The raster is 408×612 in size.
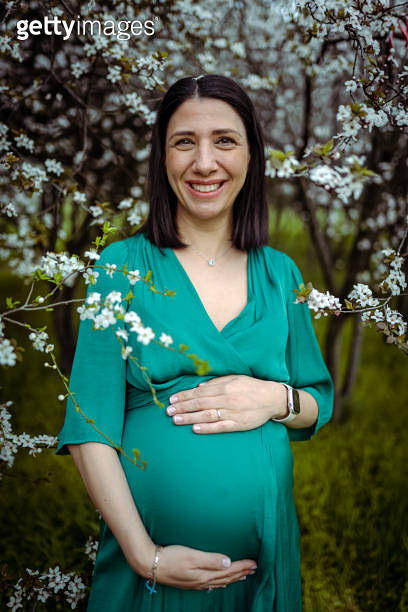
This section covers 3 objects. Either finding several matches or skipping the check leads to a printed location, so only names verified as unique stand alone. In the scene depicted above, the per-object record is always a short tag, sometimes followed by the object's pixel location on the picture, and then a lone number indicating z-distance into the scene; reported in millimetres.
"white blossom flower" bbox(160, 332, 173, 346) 1231
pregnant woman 1486
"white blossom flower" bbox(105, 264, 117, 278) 1388
